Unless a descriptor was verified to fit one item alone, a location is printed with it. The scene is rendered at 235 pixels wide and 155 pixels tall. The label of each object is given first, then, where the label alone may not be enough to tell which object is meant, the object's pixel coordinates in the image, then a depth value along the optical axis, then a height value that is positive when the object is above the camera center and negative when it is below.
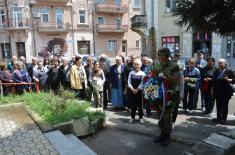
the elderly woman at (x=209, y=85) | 7.03 -0.86
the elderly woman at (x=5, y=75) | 8.34 -0.56
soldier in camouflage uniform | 4.80 -0.49
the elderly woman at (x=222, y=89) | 6.22 -0.86
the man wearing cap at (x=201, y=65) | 7.55 -0.32
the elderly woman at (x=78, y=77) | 7.89 -0.63
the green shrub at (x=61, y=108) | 5.92 -1.35
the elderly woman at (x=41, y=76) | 9.00 -0.66
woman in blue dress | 7.68 -0.80
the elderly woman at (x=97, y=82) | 7.66 -0.78
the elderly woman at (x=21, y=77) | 8.52 -0.65
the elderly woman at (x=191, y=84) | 7.26 -0.84
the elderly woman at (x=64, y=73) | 8.41 -0.53
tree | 4.39 +0.76
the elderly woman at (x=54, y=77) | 8.76 -0.68
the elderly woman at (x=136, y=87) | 6.39 -0.79
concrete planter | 5.40 -1.55
